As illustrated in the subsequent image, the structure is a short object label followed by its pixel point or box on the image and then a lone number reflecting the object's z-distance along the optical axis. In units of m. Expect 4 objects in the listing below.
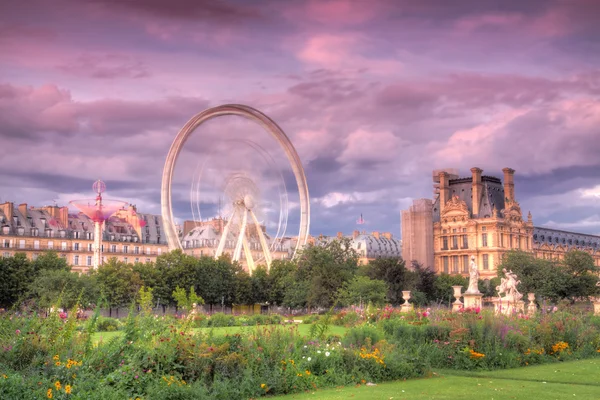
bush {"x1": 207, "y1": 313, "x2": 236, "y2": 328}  38.15
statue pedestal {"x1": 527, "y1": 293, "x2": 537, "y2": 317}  29.65
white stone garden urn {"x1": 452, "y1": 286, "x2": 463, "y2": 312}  43.28
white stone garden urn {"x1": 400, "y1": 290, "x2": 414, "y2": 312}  42.12
